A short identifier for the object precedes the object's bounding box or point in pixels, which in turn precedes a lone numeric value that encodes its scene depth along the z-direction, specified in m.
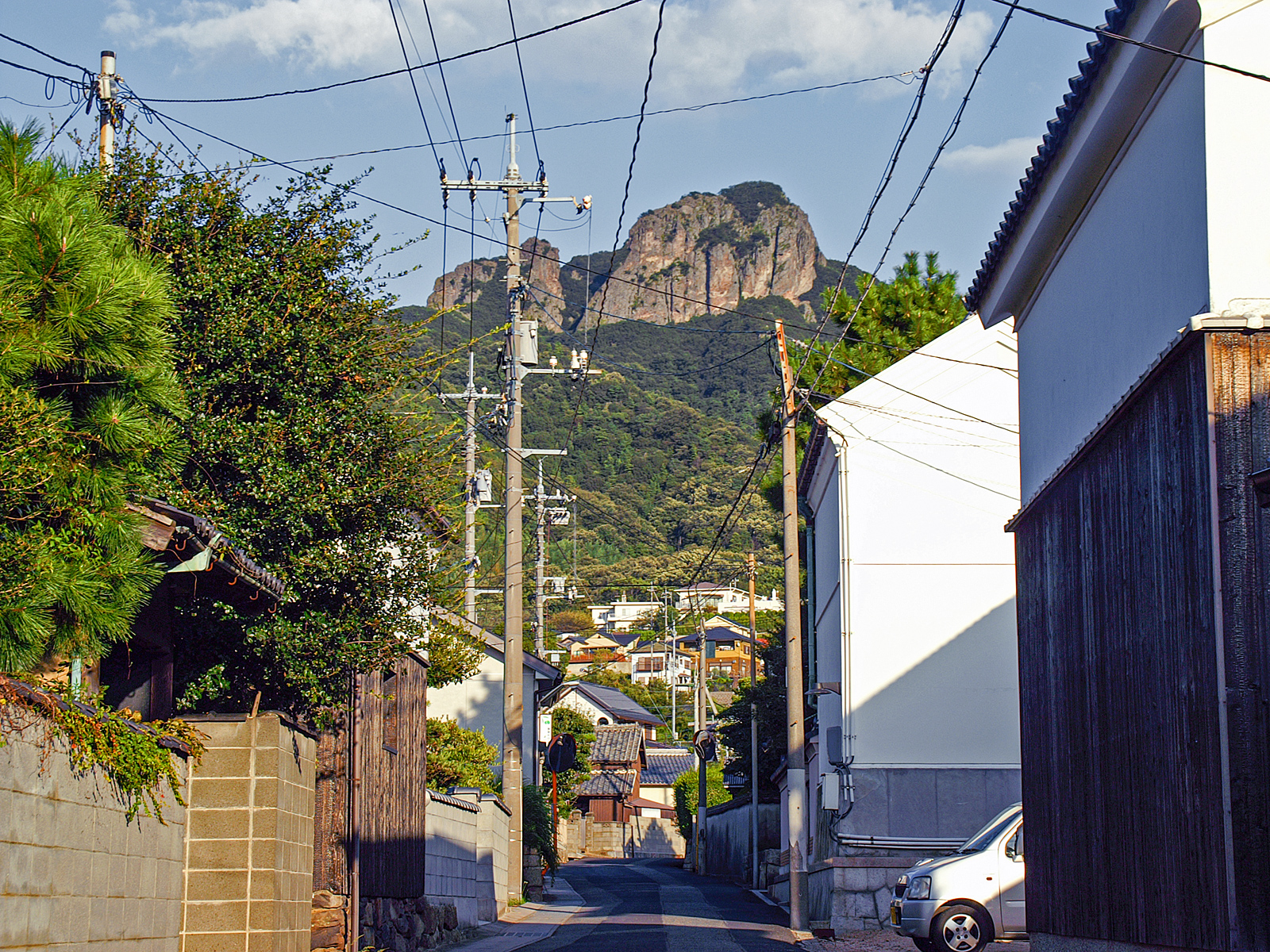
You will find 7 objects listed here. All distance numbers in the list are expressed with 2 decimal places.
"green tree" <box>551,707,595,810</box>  48.34
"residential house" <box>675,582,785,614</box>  100.19
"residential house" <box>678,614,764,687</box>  99.94
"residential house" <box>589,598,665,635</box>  128.88
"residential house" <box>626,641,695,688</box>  91.88
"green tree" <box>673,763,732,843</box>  49.44
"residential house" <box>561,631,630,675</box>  99.69
